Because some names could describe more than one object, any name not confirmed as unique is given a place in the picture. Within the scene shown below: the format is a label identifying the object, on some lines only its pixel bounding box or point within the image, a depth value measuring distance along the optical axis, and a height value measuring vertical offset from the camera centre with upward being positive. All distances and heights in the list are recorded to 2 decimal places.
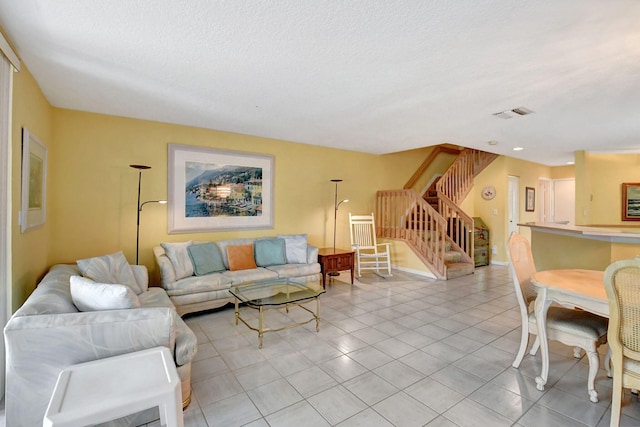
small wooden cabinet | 6.57 -0.64
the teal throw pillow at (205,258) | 3.80 -0.64
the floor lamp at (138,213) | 3.77 -0.06
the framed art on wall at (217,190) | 4.17 +0.32
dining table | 1.98 -0.55
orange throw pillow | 4.13 -0.67
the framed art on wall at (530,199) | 7.52 +0.48
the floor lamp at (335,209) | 5.81 +0.07
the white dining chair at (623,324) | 1.61 -0.59
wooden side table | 4.87 -0.80
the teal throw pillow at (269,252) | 4.43 -0.62
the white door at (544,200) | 8.11 +0.49
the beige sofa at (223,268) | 3.50 -0.80
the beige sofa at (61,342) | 1.62 -0.79
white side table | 1.21 -0.84
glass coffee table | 2.94 -0.91
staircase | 5.61 -0.11
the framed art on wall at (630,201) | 5.66 +0.36
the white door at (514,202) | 7.28 +0.38
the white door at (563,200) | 8.09 +0.51
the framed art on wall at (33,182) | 2.38 +0.22
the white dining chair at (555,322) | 2.08 -0.78
